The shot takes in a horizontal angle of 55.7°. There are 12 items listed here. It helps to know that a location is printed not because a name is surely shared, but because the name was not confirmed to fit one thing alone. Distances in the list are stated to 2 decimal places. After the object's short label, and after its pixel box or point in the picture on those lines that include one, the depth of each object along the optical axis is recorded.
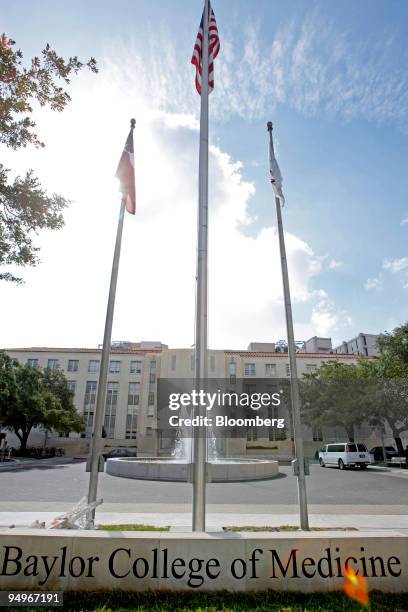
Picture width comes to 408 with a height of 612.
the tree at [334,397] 34.91
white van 26.34
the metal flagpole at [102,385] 7.89
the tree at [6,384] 30.64
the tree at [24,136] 8.23
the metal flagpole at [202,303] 6.29
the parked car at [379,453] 39.20
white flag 10.14
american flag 9.02
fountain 18.67
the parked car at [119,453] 39.28
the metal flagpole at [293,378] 8.01
